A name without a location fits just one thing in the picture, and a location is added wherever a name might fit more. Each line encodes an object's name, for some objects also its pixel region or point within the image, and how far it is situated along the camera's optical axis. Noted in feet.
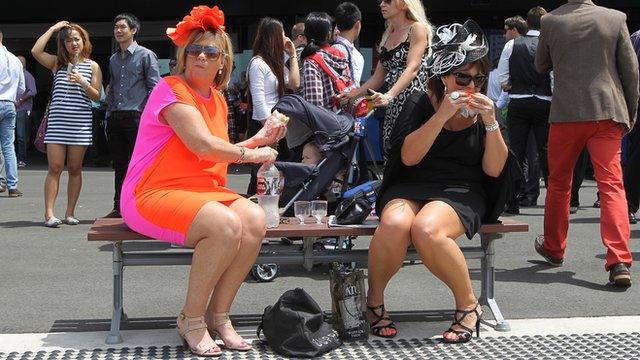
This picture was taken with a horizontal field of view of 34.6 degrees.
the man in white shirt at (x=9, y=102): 36.24
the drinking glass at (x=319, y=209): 17.52
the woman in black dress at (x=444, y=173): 15.71
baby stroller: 21.18
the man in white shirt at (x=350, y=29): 24.81
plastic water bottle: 16.66
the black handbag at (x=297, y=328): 14.90
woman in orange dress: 14.83
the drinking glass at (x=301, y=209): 17.46
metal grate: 14.88
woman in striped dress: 29.55
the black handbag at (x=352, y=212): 16.72
